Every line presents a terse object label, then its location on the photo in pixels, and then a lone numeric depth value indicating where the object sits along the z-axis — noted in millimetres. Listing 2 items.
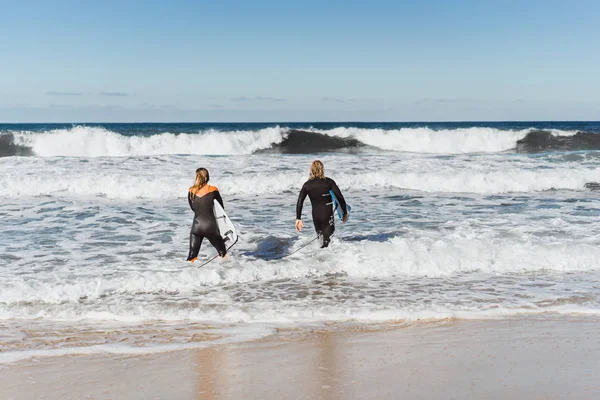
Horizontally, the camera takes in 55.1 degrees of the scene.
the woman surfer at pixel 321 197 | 8938
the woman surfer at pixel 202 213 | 8312
